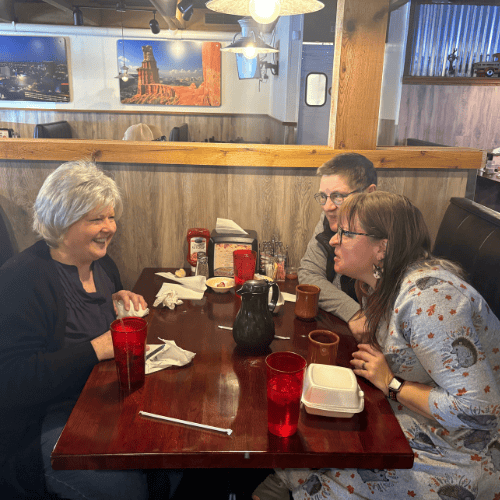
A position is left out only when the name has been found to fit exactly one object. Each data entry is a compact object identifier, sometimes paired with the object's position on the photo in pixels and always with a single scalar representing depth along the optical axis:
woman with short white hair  1.23
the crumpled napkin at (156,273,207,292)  1.81
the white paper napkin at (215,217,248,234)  2.04
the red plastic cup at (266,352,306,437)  0.96
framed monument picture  7.07
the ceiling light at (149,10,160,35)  6.05
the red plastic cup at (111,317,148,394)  1.12
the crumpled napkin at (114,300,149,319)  1.57
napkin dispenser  1.97
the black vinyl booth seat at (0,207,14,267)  2.19
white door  6.55
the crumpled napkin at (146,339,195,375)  1.24
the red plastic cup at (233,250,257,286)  1.77
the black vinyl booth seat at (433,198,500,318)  1.62
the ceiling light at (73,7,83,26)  6.56
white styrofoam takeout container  1.05
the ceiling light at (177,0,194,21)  4.66
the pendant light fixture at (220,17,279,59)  3.95
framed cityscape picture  7.05
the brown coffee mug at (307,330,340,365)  1.21
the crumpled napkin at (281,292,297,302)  1.73
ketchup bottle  2.08
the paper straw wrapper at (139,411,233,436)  0.98
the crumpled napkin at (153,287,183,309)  1.64
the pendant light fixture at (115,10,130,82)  7.00
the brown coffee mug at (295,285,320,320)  1.54
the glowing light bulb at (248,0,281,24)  1.68
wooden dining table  0.93
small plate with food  1.77
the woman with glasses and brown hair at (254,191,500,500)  1.05
